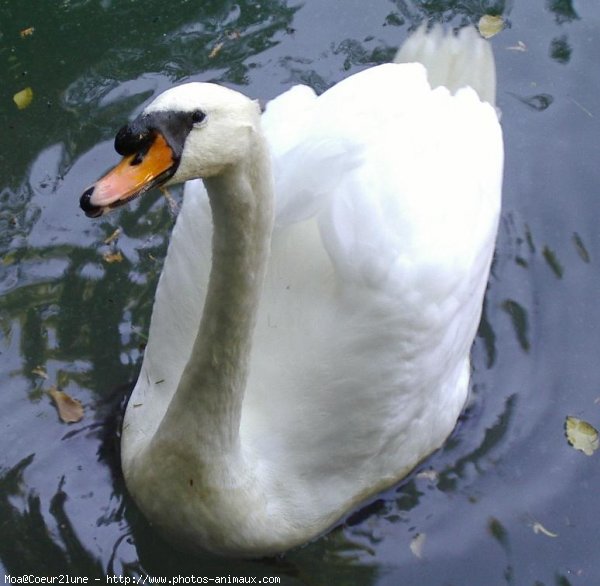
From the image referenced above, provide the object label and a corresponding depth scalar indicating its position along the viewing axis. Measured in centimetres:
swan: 399
